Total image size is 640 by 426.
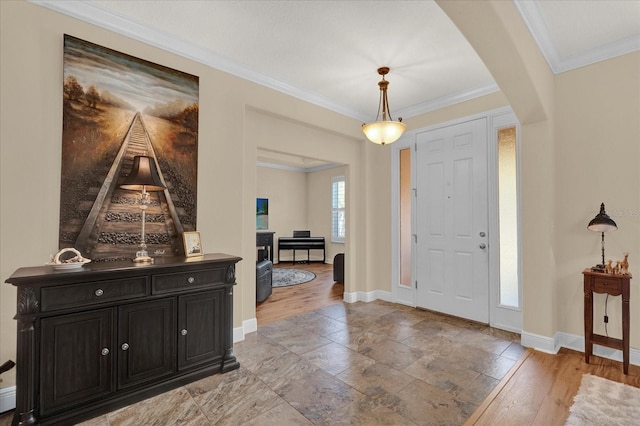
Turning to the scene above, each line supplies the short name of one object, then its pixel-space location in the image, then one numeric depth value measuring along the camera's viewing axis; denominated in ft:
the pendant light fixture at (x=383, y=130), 10.53
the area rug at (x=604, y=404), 6.63
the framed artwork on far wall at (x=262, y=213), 29.53
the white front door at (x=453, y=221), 12.91
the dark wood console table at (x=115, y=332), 6.18
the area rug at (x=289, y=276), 20.98
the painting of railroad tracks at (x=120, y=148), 7.90
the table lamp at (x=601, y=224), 9.00
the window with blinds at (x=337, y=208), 30.14
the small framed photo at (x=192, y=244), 9.21
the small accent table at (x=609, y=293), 8.67
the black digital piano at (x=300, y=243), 29.89
